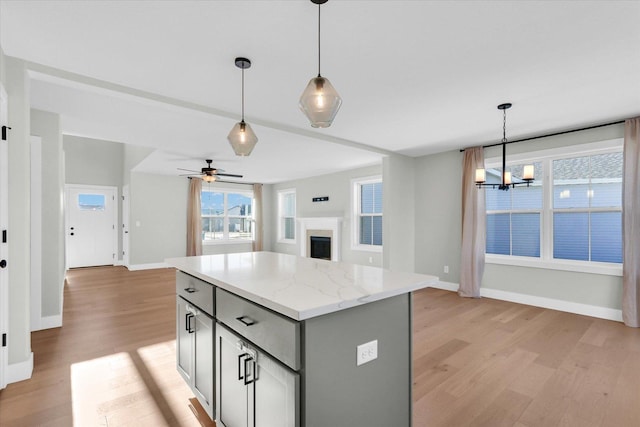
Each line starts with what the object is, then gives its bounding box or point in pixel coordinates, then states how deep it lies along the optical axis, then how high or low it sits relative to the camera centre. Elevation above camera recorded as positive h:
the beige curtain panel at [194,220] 8.05 -0.22
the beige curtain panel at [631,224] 3.44 -0.13
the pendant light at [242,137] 2.29 +0.58
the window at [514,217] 4.38 -0.07
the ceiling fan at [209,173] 5.42 +0.71
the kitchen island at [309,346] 1.14 -0.59
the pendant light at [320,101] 1.63 +0.61
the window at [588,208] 3.77 +0.06
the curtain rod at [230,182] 8.07 +0.90
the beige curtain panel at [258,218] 9.28 -0.19
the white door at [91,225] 7.49 -0.36
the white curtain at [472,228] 4.68 -0.25
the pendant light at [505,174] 3.29 +0.45
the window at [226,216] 8.80 -0.12
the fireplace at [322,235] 7.32 -0.60
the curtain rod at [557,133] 3.70 +1.09
